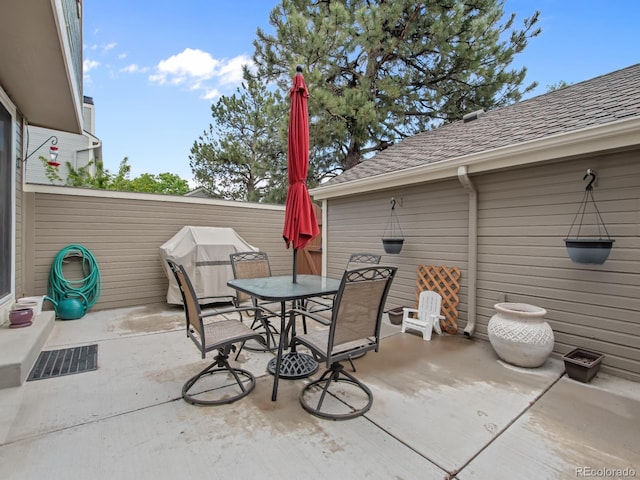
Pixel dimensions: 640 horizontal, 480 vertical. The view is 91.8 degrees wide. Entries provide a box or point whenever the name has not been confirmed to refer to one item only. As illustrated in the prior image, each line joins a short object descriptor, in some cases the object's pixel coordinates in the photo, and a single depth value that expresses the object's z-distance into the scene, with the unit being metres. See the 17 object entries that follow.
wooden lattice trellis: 4.24
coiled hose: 4.88
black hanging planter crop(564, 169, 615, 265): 2.81
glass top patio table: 2.53
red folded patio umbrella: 3.10
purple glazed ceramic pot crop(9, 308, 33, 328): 3.45
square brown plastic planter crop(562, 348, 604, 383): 2.79
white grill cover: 5.45
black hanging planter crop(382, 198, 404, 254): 4.73
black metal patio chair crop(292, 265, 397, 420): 2.15
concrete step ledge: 2.56
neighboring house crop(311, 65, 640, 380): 2.95
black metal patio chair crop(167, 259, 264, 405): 2.32
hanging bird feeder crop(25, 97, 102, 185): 10.20
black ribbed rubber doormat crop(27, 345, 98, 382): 2.88
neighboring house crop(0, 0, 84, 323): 2.50
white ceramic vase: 3.01
